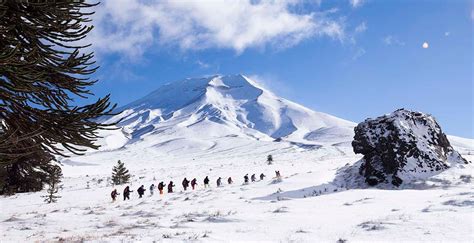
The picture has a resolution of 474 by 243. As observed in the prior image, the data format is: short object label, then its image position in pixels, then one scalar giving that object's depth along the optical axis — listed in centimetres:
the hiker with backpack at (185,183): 2740
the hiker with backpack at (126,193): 2381
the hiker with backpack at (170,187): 2671
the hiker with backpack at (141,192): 2489
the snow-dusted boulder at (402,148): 2045
